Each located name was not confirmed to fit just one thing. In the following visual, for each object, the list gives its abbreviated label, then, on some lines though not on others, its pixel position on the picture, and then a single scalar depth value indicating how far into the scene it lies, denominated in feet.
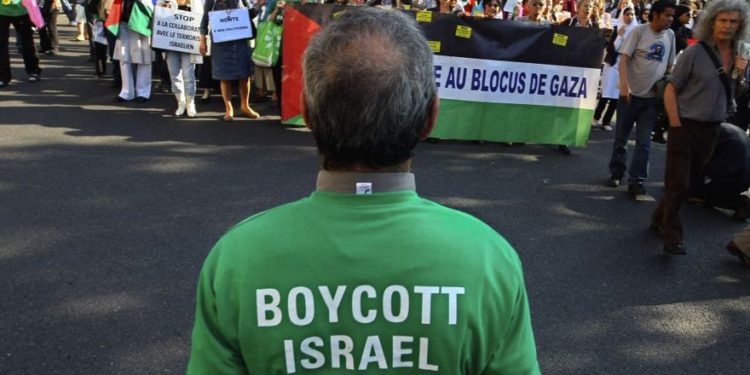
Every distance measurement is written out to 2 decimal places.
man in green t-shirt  4.21
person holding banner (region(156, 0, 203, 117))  29.35
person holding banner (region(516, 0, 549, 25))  28.53
